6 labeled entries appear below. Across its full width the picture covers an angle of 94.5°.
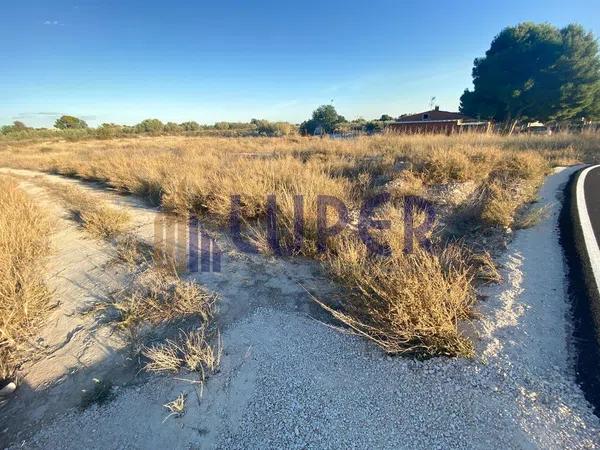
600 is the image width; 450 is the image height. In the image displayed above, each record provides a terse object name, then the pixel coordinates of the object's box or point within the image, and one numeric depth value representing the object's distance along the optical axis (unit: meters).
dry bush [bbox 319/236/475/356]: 2.35
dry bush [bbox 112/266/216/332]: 3.24
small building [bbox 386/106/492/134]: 29.61
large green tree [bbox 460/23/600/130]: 24.55
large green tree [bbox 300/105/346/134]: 37.47
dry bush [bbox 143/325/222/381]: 2.47
